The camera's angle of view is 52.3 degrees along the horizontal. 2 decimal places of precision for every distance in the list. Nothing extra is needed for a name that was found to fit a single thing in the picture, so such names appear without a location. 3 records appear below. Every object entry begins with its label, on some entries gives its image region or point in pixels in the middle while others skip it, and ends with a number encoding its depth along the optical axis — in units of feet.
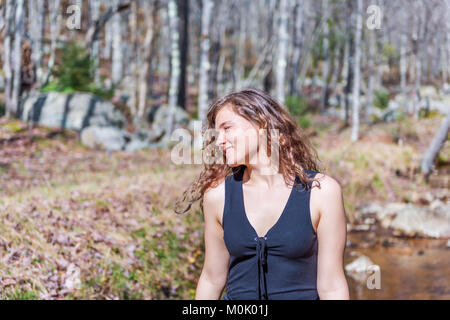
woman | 5.77
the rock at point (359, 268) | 24.17
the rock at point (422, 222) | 32.01
